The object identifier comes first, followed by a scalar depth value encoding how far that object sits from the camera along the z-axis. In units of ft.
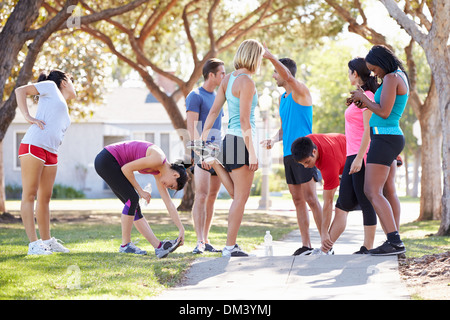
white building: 112.37
